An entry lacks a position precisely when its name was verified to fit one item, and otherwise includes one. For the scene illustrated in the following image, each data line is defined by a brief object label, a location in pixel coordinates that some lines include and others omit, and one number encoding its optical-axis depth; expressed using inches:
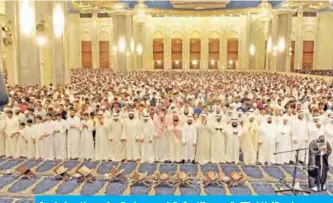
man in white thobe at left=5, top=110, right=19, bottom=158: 363.6
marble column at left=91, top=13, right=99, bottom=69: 1407.5
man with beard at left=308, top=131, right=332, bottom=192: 269.1
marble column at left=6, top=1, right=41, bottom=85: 519.1
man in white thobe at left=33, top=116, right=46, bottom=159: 358.0
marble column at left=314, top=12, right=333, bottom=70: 1278.4
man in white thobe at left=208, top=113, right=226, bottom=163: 353.1
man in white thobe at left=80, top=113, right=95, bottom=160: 359.3
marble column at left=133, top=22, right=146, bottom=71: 1245.7
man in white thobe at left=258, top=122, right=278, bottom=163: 354.6
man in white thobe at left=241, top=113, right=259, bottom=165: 352.2
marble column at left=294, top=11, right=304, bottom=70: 1306.6
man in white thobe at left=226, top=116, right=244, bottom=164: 352.2
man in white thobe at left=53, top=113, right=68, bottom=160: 359.3
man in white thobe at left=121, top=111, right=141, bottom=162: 356.5
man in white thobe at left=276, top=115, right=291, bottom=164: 354.9
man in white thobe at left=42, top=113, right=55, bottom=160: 358.6
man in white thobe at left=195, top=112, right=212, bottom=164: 354.3
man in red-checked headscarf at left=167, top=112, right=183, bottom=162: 353.1
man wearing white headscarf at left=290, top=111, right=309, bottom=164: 353.4
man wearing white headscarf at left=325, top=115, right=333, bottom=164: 351.3
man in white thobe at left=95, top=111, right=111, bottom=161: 359.6
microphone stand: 263.9
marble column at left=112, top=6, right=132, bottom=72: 1031.6
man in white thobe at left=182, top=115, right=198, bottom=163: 351.9
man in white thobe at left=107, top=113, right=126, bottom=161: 358.6
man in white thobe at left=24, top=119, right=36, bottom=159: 361.1
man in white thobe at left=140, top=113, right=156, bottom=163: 354.9
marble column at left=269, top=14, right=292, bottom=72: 949.8
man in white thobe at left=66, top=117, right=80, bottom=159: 360.2
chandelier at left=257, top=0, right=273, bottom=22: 906.6
